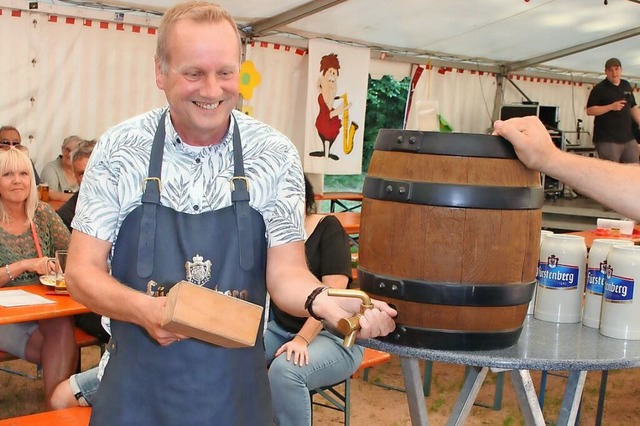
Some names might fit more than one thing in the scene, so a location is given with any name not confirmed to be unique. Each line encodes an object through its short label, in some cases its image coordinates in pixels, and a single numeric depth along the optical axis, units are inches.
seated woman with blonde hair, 159.2
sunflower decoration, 323.0
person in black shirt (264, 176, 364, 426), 136.3
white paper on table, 134.2
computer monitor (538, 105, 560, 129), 505.0
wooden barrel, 66.4
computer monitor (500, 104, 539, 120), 464.3
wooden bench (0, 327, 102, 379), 159.2
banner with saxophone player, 356.5
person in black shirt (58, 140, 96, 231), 219.8
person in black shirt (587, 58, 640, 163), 432.1
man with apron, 69.7
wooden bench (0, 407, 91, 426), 101.1
